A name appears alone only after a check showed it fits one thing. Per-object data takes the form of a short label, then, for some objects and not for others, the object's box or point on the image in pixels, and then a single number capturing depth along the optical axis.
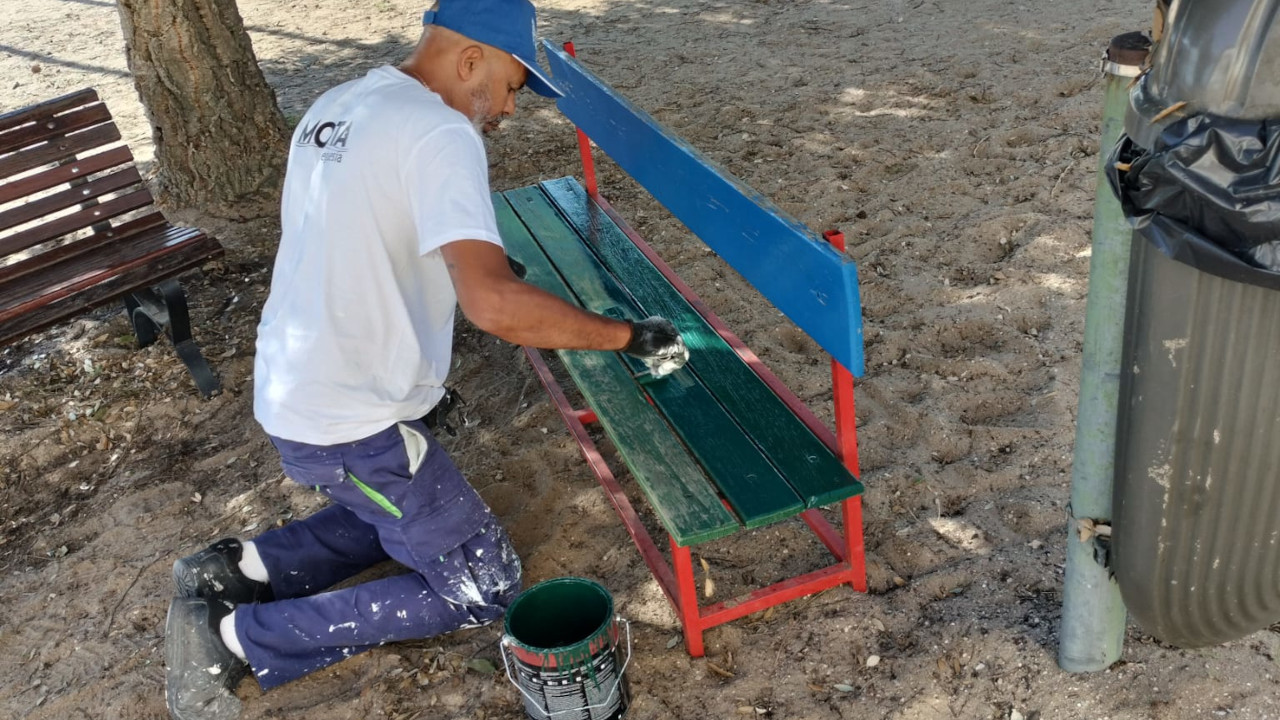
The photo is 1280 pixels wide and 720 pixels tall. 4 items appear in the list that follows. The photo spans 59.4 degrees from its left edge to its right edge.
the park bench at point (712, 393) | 2.59
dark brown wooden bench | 4.23
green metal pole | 2.04
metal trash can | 1.69
